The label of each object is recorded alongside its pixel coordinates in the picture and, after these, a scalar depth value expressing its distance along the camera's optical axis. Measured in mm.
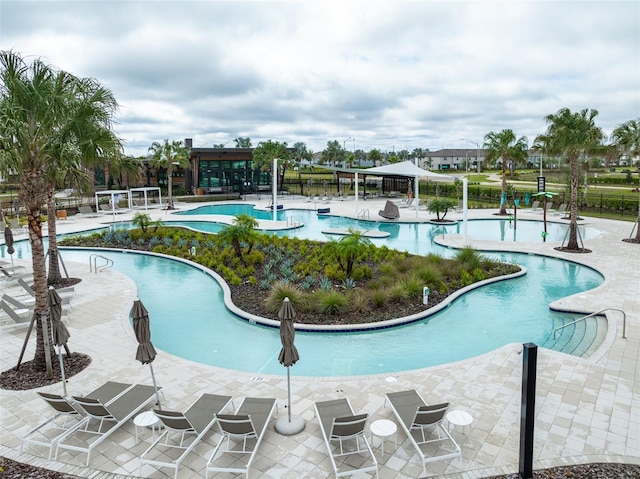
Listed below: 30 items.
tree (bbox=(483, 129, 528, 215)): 31328
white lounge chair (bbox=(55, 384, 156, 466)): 6668
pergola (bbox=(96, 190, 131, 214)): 33406
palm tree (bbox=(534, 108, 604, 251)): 18984
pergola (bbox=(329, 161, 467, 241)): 30969
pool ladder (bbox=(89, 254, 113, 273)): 17481
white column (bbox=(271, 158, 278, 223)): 27391
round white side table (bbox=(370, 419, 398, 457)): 6417
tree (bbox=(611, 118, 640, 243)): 20688
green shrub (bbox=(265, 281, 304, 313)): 12659
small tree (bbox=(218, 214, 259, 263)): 17750
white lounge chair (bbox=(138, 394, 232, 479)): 6305
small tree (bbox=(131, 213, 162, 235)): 23025
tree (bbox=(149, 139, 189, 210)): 39688
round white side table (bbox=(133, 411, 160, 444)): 6688
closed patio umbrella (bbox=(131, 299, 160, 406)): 7176
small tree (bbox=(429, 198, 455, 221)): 29469
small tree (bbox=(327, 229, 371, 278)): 14996
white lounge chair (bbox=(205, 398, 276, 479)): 6141
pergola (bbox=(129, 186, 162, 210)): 38019
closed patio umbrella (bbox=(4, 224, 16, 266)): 16767
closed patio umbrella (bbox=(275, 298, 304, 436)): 6961
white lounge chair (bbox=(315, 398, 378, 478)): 6145
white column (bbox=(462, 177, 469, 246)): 21972
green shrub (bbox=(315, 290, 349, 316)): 12445
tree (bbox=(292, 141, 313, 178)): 49469
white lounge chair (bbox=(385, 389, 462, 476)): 6333
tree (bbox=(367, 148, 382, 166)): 84562
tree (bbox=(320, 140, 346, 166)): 72000
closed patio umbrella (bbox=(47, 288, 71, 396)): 7805
